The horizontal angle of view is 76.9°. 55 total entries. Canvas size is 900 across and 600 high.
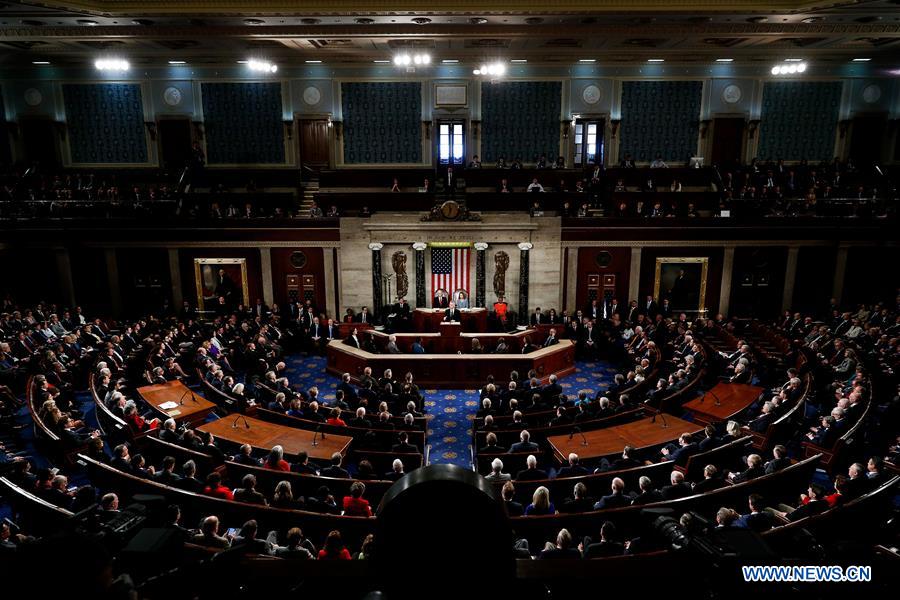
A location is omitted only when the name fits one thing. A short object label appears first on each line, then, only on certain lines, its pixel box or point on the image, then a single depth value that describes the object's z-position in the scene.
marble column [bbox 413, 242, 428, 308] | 17.92
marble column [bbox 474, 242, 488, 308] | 18.19
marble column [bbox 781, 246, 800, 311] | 18.59
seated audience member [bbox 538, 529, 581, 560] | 5.30
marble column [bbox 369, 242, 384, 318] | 18.22
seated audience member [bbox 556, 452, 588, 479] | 7.81
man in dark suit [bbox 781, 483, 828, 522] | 6.02
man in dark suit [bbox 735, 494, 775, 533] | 5.81
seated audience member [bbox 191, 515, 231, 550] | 5.45
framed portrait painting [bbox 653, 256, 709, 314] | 18.73
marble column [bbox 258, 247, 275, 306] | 18.75
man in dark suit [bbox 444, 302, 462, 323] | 16.75
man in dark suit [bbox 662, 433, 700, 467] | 8.11
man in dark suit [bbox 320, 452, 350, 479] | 7.78
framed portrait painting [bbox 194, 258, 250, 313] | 18.89
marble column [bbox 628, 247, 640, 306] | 18.59
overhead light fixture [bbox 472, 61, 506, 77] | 19.24
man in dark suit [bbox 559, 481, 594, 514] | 6.67
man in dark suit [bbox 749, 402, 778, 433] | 9.17
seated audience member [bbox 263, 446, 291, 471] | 7.71
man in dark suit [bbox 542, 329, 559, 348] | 15.41
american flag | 18.20
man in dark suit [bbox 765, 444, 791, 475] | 7.21
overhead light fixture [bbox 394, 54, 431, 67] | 15.21
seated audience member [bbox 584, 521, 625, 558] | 5.39
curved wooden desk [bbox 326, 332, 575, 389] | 14.02
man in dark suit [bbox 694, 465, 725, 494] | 6.96
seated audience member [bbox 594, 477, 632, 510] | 6.65
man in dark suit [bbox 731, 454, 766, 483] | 7.19
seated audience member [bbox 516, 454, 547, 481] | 7.72
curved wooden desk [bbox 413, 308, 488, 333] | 16.92
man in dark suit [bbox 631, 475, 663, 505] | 6.66
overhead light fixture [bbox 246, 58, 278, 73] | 17.53
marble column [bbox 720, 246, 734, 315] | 18.62
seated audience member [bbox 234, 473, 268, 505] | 6.74
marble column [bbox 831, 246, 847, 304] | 18.47
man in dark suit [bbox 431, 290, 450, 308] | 17.98
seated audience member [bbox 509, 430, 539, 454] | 8.50
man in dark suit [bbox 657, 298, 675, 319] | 18.72
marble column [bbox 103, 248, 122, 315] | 18.81
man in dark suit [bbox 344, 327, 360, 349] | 15.30
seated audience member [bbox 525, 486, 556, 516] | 6.55
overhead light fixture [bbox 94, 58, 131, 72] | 17.28
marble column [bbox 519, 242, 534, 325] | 18.08
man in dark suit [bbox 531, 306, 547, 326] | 17.51
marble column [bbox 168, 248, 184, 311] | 18.84
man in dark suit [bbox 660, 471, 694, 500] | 6.78
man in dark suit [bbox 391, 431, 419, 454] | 8.73
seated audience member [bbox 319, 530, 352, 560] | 5.38
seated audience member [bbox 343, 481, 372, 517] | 6.63
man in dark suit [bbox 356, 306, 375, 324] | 17.69
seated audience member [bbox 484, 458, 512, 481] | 7.30
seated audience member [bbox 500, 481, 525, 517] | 6.68
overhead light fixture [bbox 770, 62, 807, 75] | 17.63
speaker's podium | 15.23
